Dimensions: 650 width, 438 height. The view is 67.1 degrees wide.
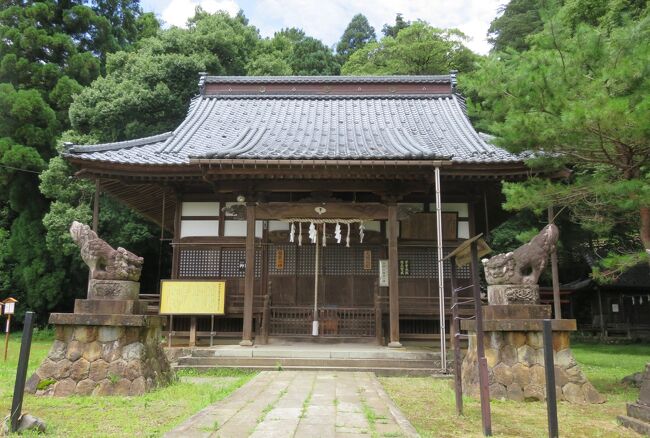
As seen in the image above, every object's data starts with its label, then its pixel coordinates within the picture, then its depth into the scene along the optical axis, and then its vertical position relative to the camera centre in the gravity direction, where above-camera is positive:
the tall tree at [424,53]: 29.64 +14.84
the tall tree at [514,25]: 27.81 +16.18
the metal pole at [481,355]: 4.73 -0.57
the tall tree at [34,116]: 20.12 +7.60
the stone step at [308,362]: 9.04 -1.18
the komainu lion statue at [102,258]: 7.08 +0.56
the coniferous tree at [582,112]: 6.23 +2.42
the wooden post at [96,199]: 11.12 +2.22
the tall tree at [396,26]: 40.81 +22.62
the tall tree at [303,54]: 30.11 +16.90
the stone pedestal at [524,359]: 6.59 -0.83
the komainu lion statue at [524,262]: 7.06 +0.53
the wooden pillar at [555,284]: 9.73 +0.31
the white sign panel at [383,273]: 11.66 +0.60
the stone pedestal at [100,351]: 6.62 -0.74
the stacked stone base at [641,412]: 4.96 -1.16
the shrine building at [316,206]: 10.31 +2.18
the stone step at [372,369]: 8.80 -1.27
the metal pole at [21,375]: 4.45 -0.70
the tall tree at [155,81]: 19.69 +9.20
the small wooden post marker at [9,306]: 11.74 -0.22
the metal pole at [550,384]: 4.26 -0.73
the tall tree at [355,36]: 42.22 +22.78
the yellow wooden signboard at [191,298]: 10.76 -0.01
